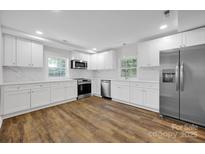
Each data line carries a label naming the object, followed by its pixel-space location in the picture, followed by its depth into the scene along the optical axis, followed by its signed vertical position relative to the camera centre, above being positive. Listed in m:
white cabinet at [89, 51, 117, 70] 4.92 +0.82
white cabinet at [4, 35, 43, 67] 3.00 +0.78
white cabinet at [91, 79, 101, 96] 5.55 -0.55
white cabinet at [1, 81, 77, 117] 2.71 -0.63
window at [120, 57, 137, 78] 4.46 +0.44
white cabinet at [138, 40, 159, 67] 3.28 +0.79
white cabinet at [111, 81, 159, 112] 3.20 -0.63
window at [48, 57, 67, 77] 4.37 +0.45
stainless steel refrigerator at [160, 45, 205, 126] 2.21 -0.18
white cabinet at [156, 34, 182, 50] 2.78 +1.01
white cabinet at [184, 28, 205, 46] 2.38 +0.97
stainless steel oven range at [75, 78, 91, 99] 4.86 -0.57
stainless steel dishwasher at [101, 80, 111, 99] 4.88 -0.61
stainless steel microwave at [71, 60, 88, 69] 4.88 +0.61
